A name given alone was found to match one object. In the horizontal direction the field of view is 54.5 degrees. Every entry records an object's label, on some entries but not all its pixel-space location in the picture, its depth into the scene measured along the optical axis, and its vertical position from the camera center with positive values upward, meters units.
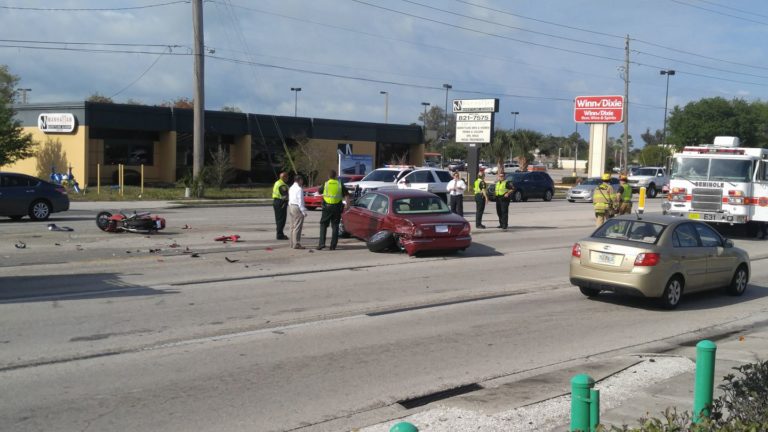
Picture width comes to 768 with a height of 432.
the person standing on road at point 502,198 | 21.69 -0.85
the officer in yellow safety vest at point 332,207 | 16.73 -0.98
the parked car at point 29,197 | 21.80 -1.27
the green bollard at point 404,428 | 3.04 -1.08
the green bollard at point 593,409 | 4.32 -1.38
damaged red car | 15.92 -1.23
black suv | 41.25 -0.83
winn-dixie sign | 60.28 +5.20
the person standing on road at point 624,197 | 19.25 -0.62
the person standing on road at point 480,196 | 22.66 -0.83
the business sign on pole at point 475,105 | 44.84 +3.87
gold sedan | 10.92 -1.30
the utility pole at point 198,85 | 33.78 +3.43
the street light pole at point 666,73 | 66.70 +9.14
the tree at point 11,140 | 39.00 +0.77
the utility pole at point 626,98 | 54.66 +5.51
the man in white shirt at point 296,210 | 16.95 -1.07
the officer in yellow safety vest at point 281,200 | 18.20 -0.92
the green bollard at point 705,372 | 5.08 -1.35
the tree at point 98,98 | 77.88 +6.22
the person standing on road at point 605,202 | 18.88 -0.74
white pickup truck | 49.53 -0.38
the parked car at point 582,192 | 41.81 -1.16
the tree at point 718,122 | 71.25 +5.21
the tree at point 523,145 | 64.56 +2.21
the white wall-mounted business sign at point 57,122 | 42.19 +1.89
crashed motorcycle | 19.12 -1.69
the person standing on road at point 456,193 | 22.98 -0.78
